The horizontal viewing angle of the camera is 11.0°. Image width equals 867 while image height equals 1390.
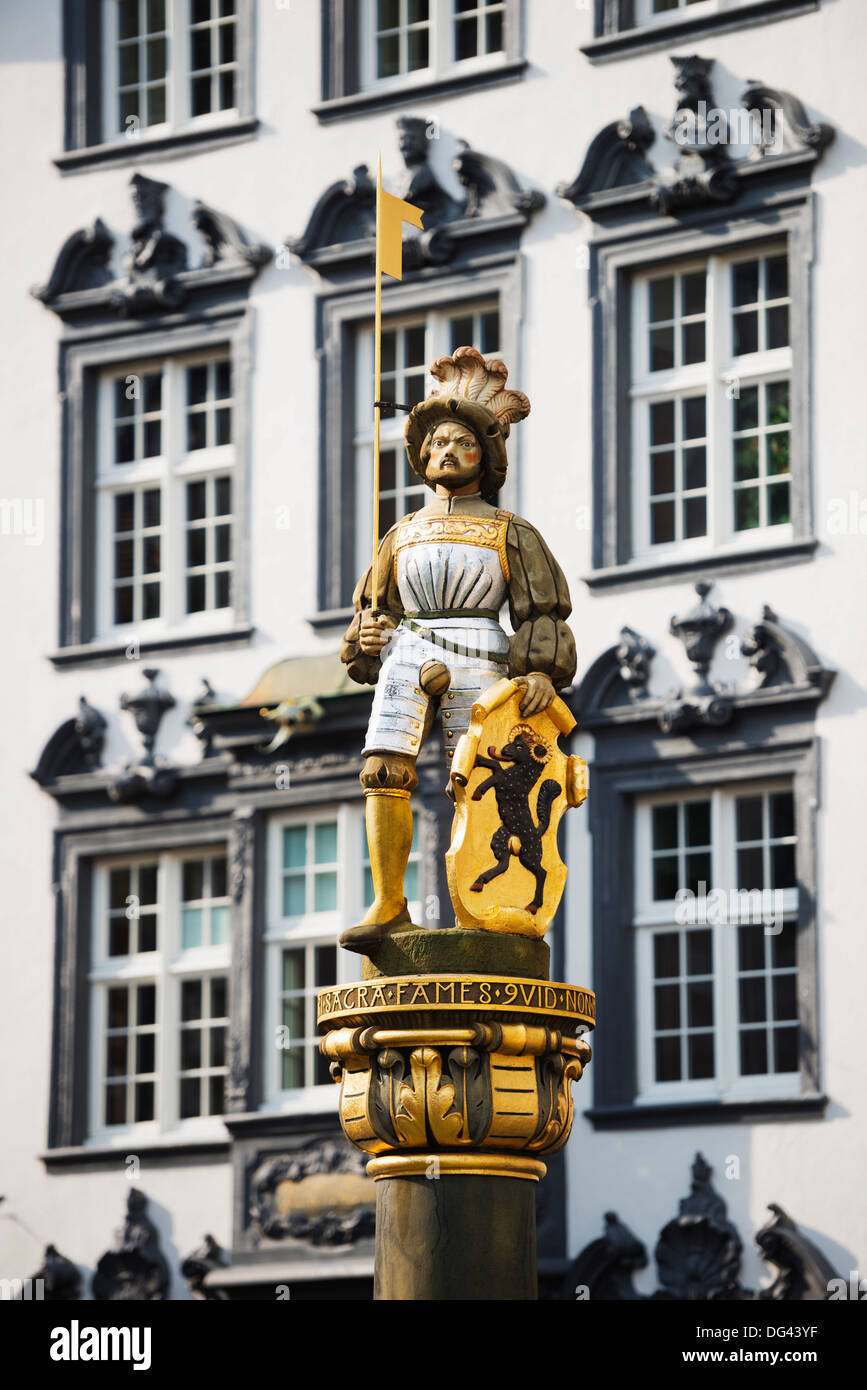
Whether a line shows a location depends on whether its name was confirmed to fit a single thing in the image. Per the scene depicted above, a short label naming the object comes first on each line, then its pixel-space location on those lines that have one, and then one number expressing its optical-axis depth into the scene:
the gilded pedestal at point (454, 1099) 15.88
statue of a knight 16.66
